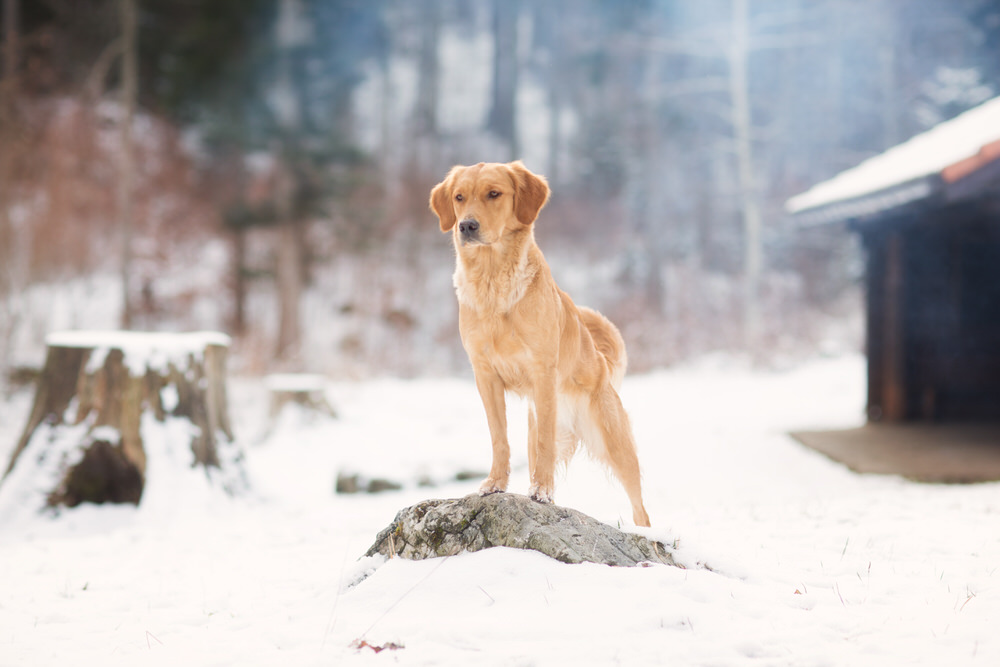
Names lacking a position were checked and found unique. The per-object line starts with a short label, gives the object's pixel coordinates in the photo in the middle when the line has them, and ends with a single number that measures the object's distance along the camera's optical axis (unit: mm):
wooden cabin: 8391
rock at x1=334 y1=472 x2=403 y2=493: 6254
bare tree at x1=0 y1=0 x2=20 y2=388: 10852
